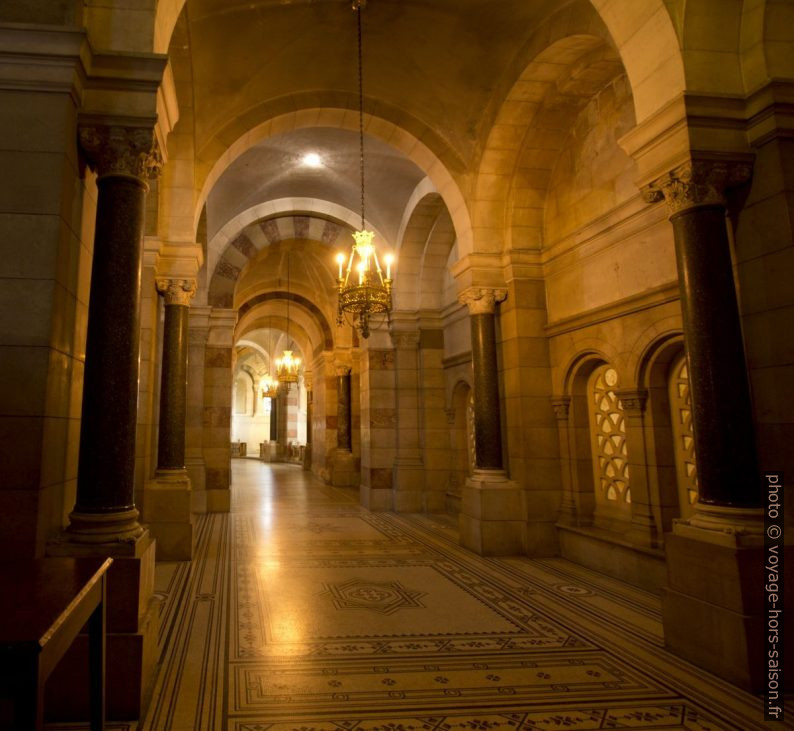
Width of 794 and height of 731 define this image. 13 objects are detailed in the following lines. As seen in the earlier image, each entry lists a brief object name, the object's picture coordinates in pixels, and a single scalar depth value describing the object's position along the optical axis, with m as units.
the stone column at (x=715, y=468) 3.34
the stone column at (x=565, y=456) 6.81
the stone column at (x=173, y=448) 6.45
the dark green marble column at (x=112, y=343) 3.16
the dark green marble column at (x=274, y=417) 28.11
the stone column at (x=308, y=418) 20.02
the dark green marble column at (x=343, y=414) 15.70
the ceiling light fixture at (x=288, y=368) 17.41
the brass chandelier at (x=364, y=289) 7.14
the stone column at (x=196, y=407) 10.14
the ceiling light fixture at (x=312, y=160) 10.23
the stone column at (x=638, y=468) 5.57
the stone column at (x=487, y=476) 6.95
